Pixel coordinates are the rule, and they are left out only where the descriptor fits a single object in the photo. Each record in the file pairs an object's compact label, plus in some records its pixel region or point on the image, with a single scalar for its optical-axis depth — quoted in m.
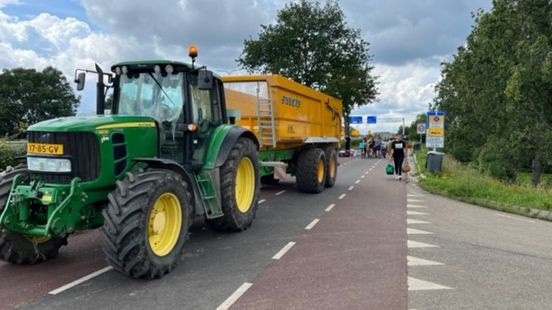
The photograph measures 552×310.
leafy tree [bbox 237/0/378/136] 43.09
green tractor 5.45
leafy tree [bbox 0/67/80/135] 65.12
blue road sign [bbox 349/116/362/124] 56.54
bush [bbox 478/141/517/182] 34.69
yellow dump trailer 11.44
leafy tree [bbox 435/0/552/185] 24.92
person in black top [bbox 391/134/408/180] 18.75
